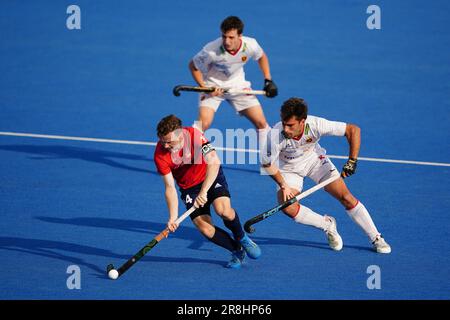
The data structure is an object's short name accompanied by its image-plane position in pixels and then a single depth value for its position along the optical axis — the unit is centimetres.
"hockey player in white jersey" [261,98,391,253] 1518
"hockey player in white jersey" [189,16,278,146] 1906
